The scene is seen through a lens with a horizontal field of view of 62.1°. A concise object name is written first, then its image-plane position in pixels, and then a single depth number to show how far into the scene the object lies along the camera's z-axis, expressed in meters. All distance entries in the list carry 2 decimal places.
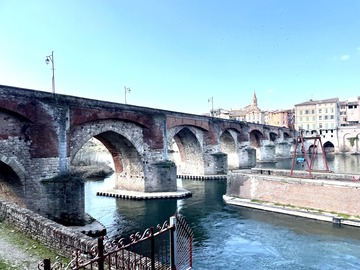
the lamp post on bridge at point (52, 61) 22.94
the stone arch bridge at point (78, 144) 19.02
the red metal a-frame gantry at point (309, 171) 24.62
